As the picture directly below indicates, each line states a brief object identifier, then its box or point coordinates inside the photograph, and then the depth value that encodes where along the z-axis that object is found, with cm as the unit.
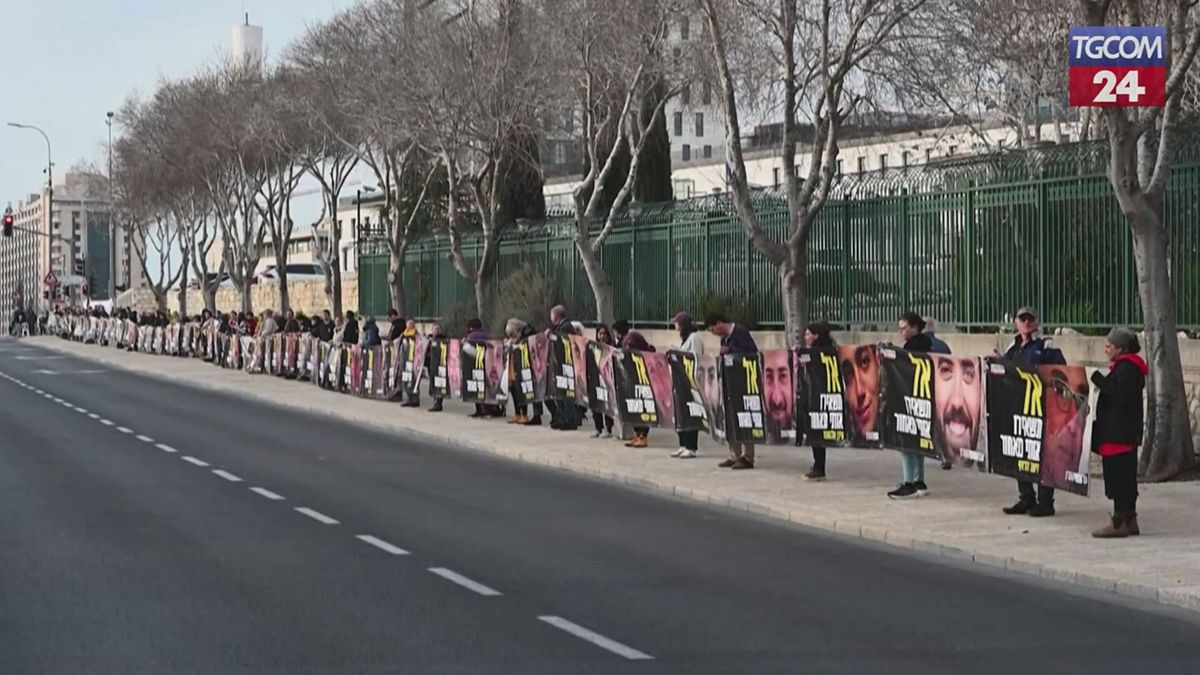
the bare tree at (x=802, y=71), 2541
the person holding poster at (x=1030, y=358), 1692
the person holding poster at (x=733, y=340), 2261
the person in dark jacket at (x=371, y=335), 3931
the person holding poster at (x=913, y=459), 1884
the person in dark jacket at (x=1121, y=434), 1520
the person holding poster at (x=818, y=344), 2084
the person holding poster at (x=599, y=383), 2728
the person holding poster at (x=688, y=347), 2403
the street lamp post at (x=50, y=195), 11399
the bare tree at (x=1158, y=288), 1905
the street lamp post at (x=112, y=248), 9551
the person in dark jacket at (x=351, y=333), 4194
